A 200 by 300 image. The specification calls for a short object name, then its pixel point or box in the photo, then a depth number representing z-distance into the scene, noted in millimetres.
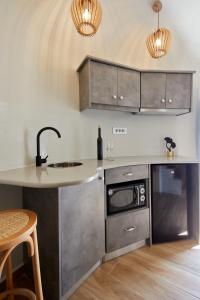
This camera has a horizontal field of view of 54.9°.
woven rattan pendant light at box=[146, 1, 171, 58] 2055
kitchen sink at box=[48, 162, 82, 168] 1998
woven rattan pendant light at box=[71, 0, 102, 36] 1416
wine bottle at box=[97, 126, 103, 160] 2199
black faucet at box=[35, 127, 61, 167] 1787
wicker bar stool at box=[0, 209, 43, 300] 845
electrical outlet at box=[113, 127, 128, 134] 2549
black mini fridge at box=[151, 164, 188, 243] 2117
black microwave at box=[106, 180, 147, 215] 1852
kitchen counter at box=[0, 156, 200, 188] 1115
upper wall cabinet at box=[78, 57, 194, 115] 2014
